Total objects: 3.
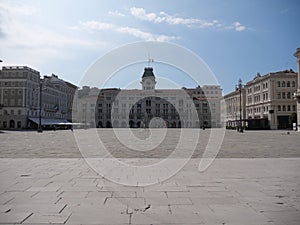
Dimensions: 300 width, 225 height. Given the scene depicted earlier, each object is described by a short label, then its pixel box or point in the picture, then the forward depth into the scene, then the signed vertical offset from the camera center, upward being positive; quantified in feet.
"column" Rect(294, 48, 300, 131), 183.73 +21.17
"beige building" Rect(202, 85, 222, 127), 325.46 +21.06
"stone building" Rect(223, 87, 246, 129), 324.39 +26.25
